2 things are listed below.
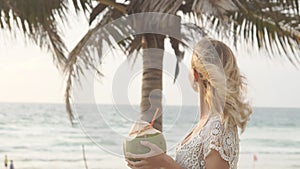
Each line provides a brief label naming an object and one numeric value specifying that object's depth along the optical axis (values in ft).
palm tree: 20.02
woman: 7.35
